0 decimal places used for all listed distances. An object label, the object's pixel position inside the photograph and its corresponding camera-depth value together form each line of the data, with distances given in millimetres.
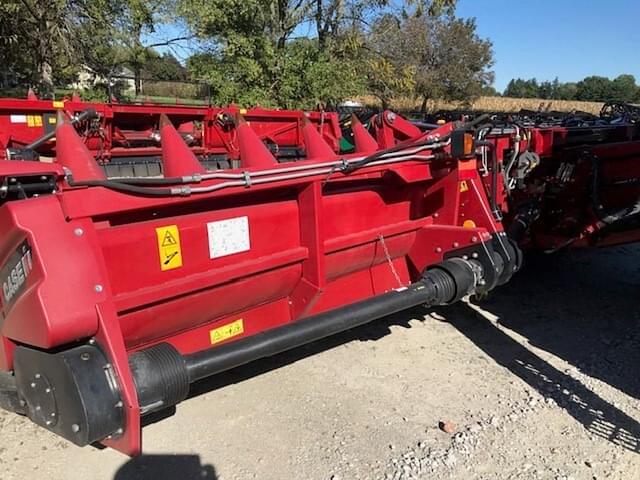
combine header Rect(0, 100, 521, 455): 1866
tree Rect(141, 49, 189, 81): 17344
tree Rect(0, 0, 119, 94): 11727
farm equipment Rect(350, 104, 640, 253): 3855
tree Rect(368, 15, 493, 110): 34438
